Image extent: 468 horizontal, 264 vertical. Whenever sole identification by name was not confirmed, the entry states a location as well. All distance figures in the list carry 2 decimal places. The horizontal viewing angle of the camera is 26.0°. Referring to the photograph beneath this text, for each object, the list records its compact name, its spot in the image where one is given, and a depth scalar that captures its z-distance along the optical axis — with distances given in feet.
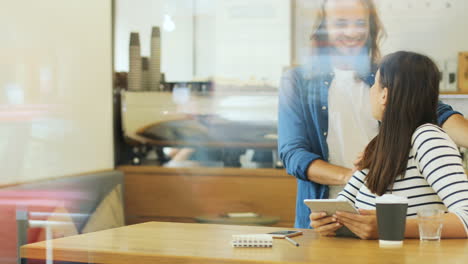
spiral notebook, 8.85
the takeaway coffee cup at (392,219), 8.87
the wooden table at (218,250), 8.31
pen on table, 9.00
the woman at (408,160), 9.32
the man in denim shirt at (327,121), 12.24
